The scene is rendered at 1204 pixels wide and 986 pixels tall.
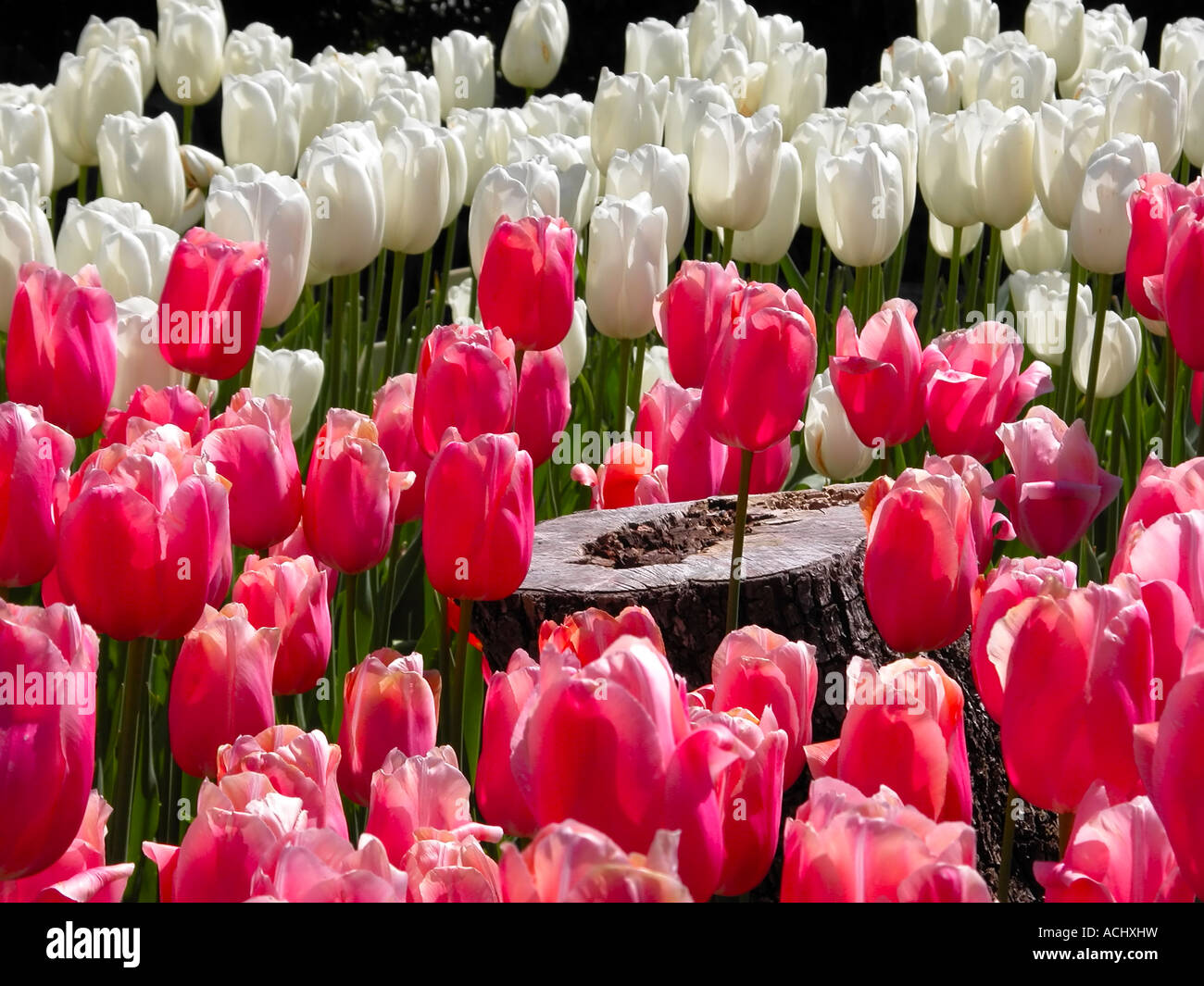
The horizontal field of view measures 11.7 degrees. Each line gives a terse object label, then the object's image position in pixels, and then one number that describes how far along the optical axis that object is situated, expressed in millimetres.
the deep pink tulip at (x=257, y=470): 2870
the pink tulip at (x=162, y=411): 2938
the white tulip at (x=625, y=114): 3637
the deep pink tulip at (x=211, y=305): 3029
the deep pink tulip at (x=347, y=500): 2880
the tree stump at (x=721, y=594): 2973
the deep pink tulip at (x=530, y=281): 3093
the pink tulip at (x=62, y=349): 2959
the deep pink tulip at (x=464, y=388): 2948
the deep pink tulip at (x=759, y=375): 2842
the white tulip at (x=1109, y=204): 3234
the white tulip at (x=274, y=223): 3204
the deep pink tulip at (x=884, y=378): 2984
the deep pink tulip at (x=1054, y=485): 2872
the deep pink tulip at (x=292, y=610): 2826
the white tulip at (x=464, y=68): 4386
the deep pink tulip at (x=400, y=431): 3024
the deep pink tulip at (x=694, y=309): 2999
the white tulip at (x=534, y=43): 4373
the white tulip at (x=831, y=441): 3214
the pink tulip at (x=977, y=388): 2999
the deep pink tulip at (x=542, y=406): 3101
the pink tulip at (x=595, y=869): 1884
